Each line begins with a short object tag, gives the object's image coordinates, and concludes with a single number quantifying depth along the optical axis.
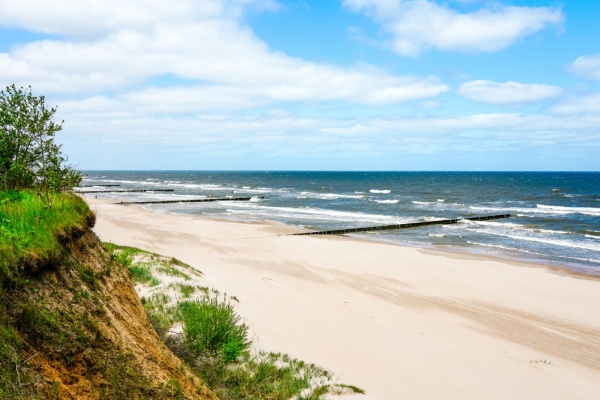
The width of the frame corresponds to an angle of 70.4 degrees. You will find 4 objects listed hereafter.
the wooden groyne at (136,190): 86.75
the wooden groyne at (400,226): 37.38
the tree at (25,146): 9.90
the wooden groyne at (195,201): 63.21
